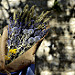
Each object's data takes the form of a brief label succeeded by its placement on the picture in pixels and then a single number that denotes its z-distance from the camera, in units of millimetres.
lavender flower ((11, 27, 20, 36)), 1150
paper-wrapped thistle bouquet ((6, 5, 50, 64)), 1163
